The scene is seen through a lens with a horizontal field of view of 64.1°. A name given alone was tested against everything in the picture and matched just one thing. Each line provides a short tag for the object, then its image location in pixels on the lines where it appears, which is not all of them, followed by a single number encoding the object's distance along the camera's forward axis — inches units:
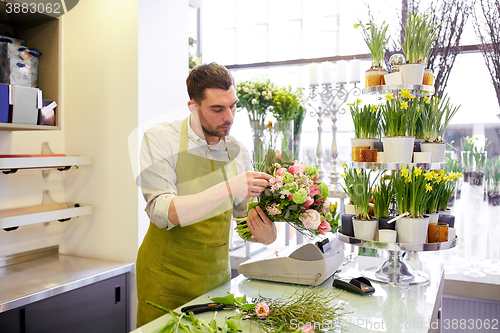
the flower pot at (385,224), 65.9
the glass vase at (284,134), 100.2
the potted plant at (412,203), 64.6
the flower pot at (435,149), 70.6
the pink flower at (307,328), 41.0
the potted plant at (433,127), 70.2
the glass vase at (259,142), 62.7
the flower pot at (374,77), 74.8
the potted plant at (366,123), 71.6
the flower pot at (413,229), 64.4
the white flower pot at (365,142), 72.1
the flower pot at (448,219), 72.1
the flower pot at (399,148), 67.8
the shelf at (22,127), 79.3
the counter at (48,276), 74.0
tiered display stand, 64.9
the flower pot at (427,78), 74.6
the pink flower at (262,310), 44.6
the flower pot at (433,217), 67.9
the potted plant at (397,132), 68.0
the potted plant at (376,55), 74.8
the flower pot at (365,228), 67.0
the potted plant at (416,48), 70.7
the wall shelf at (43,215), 82.8
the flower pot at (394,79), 71.5
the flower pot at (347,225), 69.9
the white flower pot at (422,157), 69.3
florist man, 56.5
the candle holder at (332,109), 124.9
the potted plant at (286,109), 112.0
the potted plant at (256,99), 118.0
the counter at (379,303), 48.7
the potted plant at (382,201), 67.0
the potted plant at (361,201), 67.3
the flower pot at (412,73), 70.7
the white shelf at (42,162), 83.3
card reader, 59.4
